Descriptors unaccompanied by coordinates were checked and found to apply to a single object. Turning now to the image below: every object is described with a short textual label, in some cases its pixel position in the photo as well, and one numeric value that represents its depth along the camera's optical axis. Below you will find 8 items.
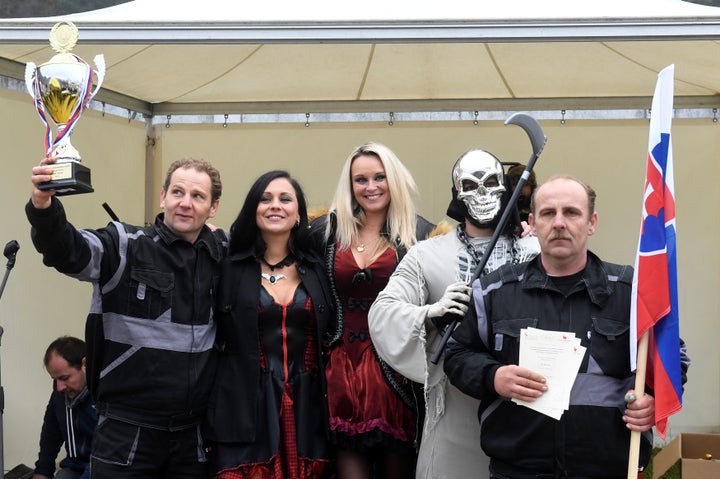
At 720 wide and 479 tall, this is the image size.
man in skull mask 3.20
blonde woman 3.57
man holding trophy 3.21
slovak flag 2.67
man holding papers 2.65
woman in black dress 3.38
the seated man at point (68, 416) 4.45
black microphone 3.43
